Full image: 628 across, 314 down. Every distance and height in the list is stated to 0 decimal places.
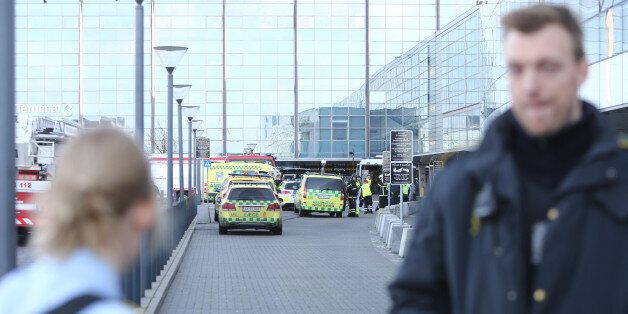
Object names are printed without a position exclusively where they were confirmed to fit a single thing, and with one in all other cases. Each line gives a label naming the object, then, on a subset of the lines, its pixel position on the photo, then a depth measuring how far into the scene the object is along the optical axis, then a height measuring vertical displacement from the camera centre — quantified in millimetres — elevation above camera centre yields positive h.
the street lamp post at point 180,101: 32875 +1651
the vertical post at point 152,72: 83500 +6054
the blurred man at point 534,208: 2947 -125
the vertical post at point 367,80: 84750 +5607
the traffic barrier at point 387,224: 28147 -1584
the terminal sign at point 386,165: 33497 -197
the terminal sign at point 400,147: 29578 +286
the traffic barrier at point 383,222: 30062 -1625
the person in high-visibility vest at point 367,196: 52062 -1671
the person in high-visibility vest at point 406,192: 57769 -1687
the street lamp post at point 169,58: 24859 +2113
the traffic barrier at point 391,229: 25531 -1553
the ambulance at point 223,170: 55094 -537
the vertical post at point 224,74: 85438 +6080
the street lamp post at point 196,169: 49753 -442
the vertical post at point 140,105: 14312 +666
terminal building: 83125 +6732
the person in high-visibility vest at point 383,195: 50656 -1550
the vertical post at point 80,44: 83000 +8001
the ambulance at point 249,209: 32438 -1394
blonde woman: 2146 -142
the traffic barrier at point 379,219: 32578 -1698
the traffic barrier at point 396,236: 25141 -1674
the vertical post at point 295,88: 85062 +5054
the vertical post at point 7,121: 7293 +237
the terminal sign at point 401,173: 29656 -362
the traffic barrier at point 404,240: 22628 -1548
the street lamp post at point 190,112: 40844 +1600
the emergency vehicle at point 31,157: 25672 +48
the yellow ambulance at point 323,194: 47562 -1416
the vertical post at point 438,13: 84750 +10325
